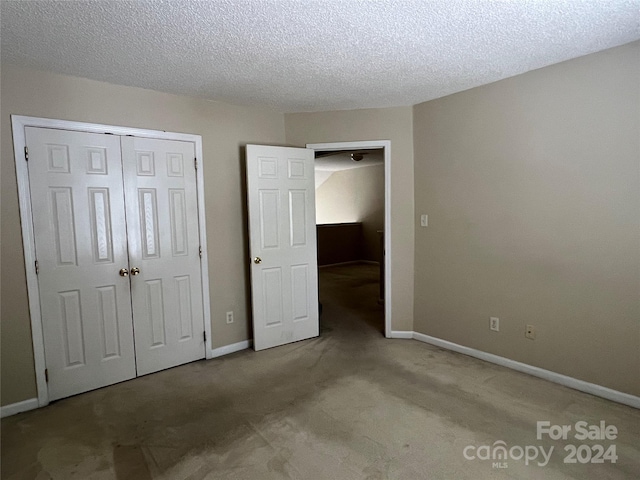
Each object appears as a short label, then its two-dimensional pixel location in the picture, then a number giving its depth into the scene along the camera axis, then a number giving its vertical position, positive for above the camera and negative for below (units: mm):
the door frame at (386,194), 3561 +217
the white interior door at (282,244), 3377 -269
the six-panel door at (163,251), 2834 -258
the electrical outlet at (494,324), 3006 -970
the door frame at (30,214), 2348 +73
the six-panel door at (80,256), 2463 -248
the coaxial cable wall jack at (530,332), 2777 -969
